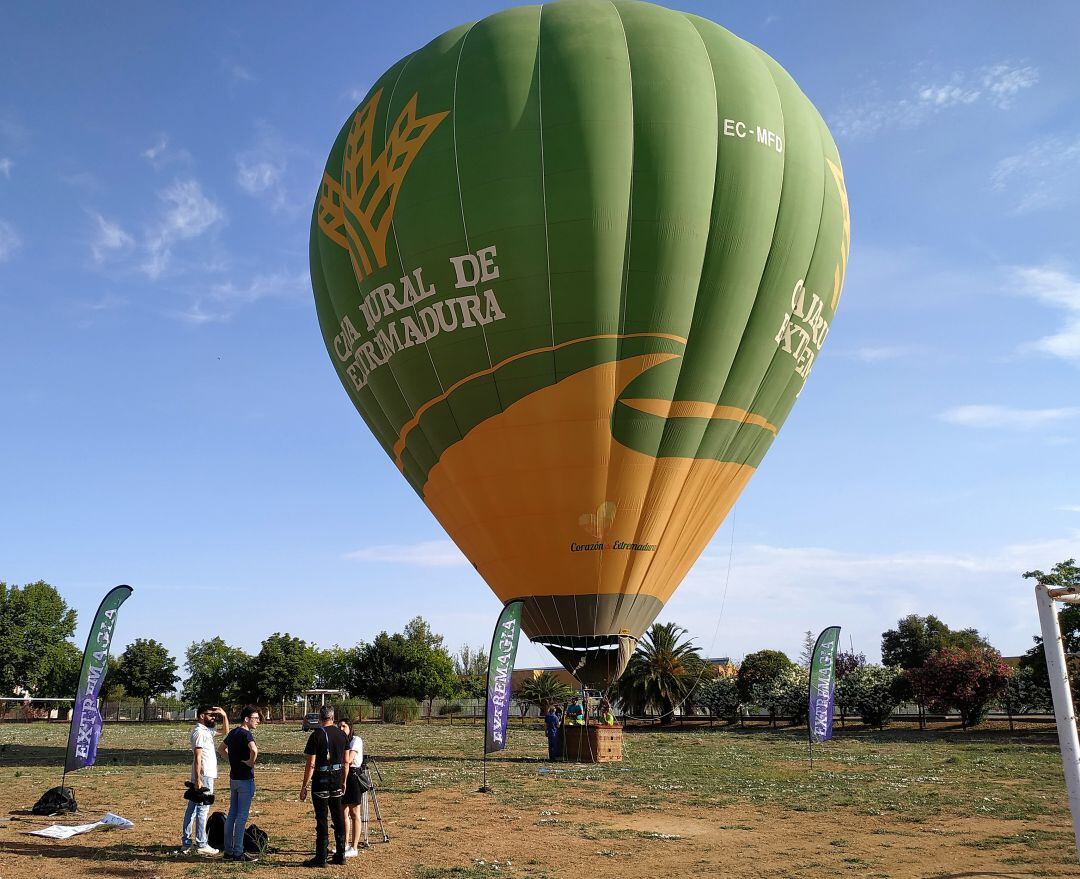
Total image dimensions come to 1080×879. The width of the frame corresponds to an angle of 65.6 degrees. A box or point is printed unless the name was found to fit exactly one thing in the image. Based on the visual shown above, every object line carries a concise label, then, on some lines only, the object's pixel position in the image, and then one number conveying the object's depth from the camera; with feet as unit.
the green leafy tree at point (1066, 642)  114.93
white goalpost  26.78
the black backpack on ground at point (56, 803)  42.80
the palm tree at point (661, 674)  173.78
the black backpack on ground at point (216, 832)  34.71
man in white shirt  33.63
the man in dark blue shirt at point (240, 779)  33.04
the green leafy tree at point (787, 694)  151.12
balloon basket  75.36
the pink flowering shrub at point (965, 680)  131.44
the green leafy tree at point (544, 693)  197.02
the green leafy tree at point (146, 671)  262.47
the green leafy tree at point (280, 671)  239.09
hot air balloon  64.49
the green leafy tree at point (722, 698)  180.64
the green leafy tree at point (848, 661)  283.79
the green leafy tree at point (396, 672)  231.50
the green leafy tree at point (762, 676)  168.35
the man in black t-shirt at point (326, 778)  32.73
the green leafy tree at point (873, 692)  139.85
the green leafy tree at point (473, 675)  274.36
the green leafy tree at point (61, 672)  228.43
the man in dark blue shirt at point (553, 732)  77.82
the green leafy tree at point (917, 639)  282.56
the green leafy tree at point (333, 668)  260.95
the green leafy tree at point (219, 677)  250.92
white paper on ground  37.32
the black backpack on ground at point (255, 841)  34.04
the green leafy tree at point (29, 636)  219.41
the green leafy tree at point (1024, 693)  134.00
